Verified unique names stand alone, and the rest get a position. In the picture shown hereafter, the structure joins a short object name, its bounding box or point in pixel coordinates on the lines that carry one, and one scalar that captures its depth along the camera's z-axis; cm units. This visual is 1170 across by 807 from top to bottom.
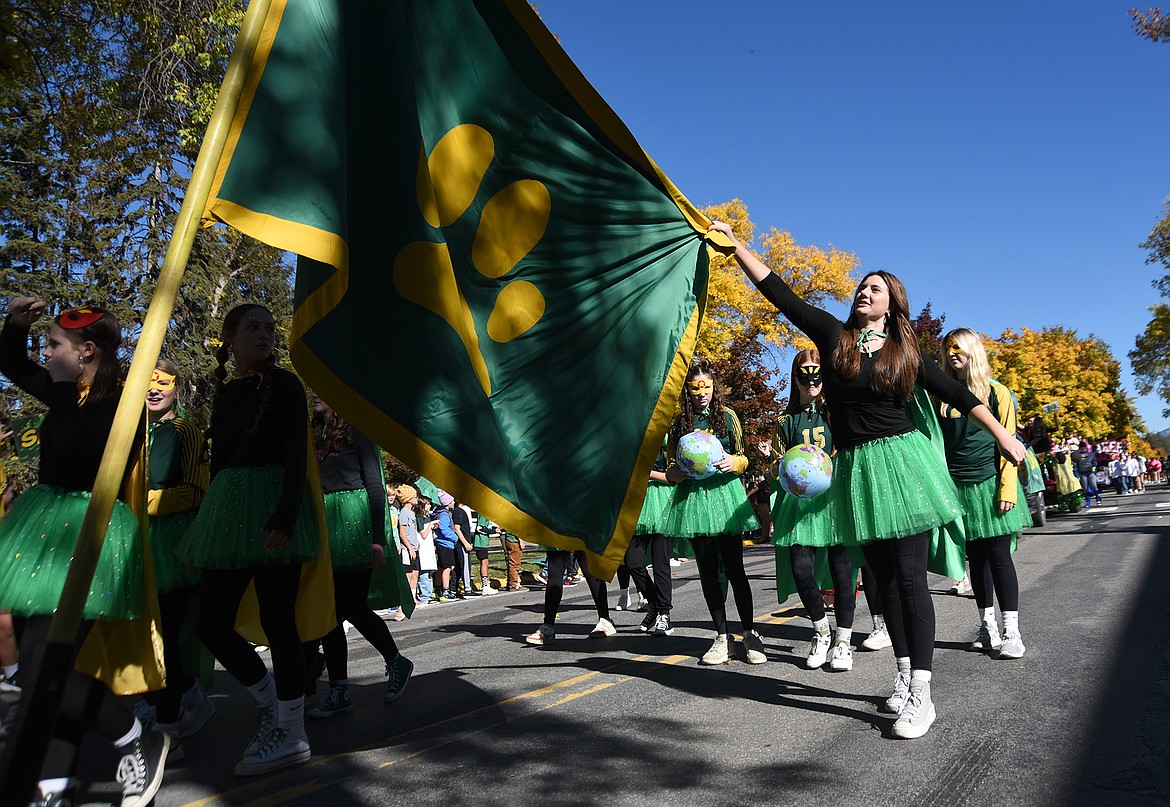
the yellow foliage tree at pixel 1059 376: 5561
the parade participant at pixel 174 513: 468
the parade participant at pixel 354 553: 536
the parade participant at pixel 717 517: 619
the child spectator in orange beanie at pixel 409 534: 1315
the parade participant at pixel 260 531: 406
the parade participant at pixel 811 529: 615
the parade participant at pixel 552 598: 768
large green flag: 287
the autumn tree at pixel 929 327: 3750
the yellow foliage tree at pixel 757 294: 3388
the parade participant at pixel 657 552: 787
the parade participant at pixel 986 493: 608
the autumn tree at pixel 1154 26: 1864
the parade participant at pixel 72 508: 351
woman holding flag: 431
